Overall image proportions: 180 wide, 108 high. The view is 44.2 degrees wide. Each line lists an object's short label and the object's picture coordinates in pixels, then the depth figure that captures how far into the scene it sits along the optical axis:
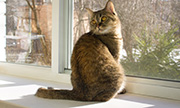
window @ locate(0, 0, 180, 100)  1.64
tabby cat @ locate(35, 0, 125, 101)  1.16
